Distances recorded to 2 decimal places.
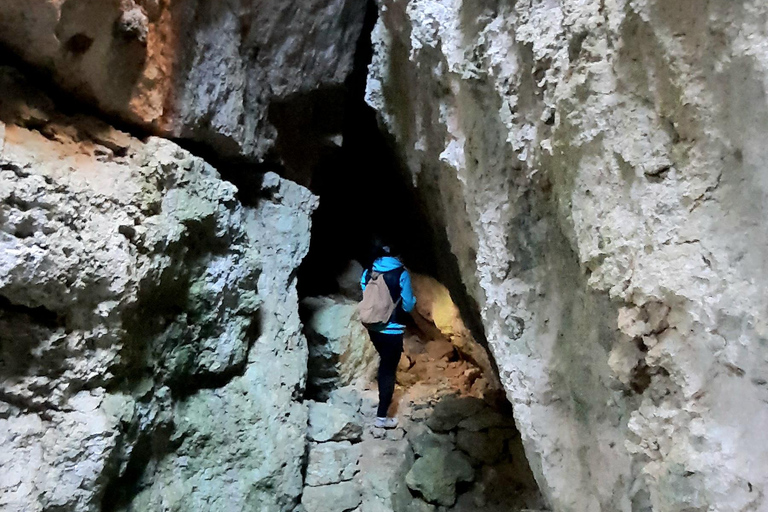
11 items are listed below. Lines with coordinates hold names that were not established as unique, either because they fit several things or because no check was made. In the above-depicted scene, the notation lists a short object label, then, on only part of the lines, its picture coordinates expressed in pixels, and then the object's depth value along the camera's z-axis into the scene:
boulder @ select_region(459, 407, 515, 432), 3.35
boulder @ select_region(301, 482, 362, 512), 2.77
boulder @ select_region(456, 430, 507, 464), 3.17
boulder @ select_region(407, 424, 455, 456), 3.18
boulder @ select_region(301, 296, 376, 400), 3.69
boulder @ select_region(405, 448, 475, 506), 2.90
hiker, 3.28
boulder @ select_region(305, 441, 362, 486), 2.92
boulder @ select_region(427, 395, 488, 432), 3.39
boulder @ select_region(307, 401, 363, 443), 3.12
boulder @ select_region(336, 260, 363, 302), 4.78
